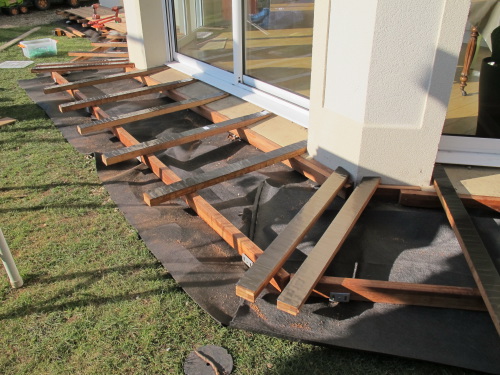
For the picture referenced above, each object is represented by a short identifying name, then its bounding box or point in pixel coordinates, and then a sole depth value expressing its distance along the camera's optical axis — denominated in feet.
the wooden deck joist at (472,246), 6.20
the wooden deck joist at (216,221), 7.49
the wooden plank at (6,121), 15.10
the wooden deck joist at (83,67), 19.11
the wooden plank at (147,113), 12.48
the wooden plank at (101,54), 22.54
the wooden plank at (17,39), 28.23
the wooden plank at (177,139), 10.69
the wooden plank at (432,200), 8.41
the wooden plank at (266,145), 10.03
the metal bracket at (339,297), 6.91
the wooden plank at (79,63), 19.77
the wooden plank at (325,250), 6.17
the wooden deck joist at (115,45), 24.52
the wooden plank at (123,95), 14.20
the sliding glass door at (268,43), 13.50
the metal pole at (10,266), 7.36
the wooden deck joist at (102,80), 15.88
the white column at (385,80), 7.84
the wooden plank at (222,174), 8.84
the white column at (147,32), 17.75
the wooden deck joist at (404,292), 6.66
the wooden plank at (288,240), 6.39
